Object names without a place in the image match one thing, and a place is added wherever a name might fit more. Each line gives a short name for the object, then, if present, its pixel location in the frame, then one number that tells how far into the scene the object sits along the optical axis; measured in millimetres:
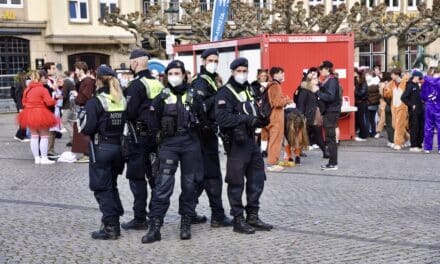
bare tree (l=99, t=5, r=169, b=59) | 27828
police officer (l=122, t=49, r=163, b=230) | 6719
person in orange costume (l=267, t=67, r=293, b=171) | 10758
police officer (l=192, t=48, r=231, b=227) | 6902
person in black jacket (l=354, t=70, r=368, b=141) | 16078
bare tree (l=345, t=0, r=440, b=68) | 28516
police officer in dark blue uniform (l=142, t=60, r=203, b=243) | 6492
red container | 14680
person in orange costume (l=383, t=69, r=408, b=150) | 14195
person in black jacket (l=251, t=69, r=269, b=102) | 12586
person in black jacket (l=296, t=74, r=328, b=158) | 12320
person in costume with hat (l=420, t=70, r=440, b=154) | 13250
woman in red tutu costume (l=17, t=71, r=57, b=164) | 11984
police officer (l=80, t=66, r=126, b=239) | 6625
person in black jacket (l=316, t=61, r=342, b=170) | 11055
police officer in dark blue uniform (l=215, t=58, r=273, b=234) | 6723
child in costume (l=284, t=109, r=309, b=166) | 11422
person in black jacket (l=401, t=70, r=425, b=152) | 13719
